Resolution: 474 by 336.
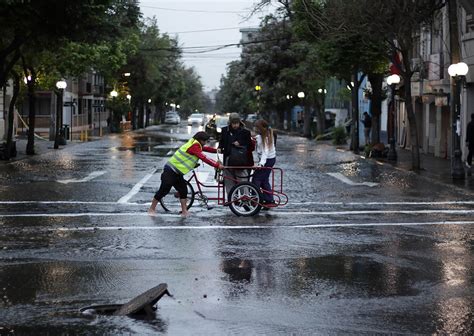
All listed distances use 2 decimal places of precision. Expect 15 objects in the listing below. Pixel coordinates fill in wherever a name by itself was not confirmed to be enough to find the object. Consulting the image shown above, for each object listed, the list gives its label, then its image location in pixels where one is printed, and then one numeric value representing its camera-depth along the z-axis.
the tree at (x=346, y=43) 24.50
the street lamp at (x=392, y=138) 31.20
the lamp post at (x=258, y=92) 65.06
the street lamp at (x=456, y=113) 22.92
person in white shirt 15.73
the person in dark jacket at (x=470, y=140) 26.41
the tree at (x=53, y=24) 24.03
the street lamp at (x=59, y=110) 39.19
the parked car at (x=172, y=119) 106.88
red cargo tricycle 14.92
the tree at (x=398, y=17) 23.75
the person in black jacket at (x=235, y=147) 15.59
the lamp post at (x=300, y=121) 60.62
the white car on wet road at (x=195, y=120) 95.16
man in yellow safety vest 14.52
